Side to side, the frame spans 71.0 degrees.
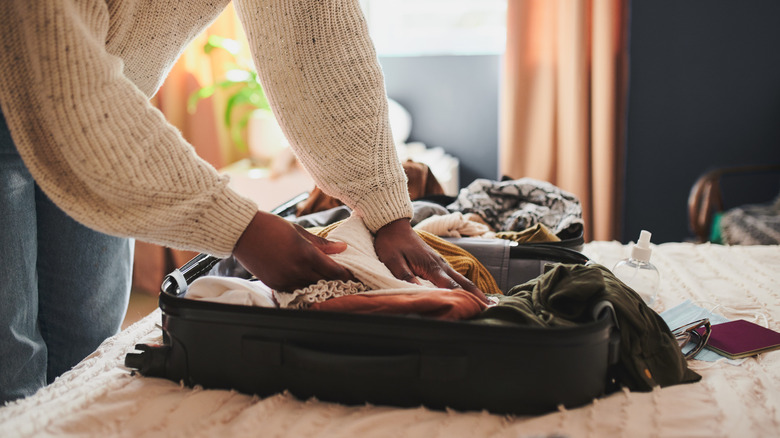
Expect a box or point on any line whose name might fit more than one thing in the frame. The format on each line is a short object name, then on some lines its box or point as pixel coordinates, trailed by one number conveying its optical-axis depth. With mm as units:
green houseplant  2318
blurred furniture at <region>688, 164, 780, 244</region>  2025
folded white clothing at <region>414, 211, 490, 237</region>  1021
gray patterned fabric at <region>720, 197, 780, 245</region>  1843
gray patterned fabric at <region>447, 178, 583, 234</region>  1136
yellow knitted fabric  860
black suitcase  552
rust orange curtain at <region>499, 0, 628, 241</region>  2213
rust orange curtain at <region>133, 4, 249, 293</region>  2537
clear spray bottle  922
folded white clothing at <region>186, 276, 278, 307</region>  640
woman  579
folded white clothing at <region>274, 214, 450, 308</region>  645
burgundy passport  738
